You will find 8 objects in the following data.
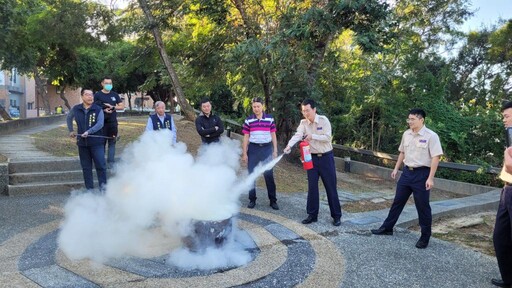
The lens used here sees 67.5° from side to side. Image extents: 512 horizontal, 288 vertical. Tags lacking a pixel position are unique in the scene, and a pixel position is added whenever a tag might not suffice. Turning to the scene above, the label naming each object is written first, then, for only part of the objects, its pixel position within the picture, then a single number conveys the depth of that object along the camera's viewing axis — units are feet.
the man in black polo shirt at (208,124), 21.51
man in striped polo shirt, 20.33
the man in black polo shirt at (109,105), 22.56
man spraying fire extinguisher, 18.03
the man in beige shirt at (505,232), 12.12
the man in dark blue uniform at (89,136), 19.79
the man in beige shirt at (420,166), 15.51
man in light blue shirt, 21.68
